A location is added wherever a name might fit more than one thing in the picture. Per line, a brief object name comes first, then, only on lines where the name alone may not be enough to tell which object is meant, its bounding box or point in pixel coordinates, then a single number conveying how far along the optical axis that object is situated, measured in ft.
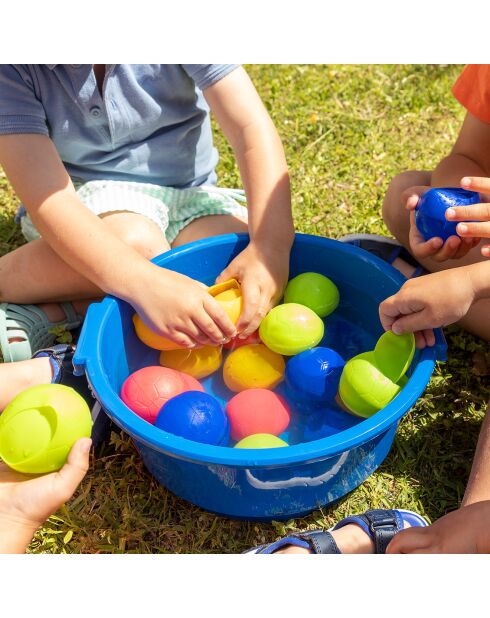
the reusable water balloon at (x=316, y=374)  4.92
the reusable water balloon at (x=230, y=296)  4.98
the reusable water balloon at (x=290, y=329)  5.00
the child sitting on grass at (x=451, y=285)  3.65
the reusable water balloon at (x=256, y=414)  4.77
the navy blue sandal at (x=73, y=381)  4.96
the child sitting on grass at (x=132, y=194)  4.83
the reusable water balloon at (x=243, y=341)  5.34
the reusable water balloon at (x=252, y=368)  5.08
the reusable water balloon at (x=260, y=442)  4.45
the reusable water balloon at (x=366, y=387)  4.41
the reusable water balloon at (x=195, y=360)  5.24
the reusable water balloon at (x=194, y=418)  4.38
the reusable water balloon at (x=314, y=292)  5.32
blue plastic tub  3.75
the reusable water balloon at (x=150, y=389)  4.69
